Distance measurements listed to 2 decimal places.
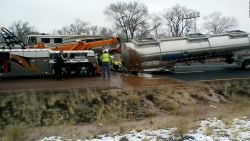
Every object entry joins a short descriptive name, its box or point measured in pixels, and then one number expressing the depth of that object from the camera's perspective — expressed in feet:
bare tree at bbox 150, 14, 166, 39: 305.73
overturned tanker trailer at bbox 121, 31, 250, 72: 76.13
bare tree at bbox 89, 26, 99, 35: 349.86
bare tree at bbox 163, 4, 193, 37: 316.81
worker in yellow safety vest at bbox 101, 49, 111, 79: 69.97
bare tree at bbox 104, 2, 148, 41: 286.05
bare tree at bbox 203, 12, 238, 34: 330.13
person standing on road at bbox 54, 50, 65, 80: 69.26
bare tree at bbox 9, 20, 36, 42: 328.08
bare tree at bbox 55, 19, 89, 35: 351.87
